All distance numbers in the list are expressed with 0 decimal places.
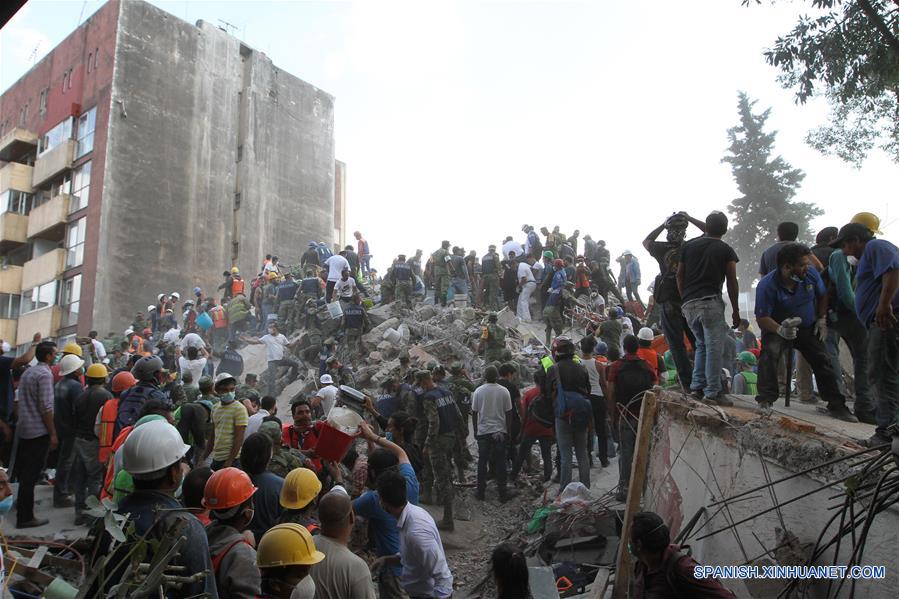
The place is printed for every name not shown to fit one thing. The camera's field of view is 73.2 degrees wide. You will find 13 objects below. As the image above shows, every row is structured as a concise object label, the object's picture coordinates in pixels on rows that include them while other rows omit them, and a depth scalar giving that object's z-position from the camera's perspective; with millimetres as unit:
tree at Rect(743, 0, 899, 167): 9484
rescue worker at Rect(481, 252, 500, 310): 16422
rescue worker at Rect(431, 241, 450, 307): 16562
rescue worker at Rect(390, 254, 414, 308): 16766
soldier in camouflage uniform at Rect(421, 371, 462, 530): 8039
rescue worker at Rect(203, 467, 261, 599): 2814
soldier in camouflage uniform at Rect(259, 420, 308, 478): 5188
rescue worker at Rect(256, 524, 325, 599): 2781
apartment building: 27250
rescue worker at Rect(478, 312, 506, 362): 12320
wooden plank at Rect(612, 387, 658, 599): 4895
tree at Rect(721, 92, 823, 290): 39438
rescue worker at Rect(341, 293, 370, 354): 14336
